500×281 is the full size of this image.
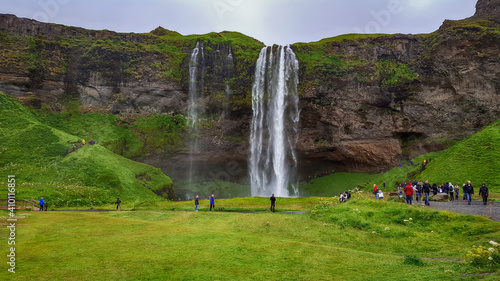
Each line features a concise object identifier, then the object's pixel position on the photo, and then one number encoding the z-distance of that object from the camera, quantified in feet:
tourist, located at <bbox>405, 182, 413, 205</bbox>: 77.80
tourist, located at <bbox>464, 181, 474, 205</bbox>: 80.69
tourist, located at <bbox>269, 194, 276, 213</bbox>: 95.35
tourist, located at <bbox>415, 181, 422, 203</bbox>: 80.39
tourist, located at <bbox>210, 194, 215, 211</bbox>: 99.35
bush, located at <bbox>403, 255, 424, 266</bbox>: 37.78
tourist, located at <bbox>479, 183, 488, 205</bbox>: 76.79
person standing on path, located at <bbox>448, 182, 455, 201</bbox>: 93.72
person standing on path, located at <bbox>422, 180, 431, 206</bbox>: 80.32
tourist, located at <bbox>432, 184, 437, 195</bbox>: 99.14
